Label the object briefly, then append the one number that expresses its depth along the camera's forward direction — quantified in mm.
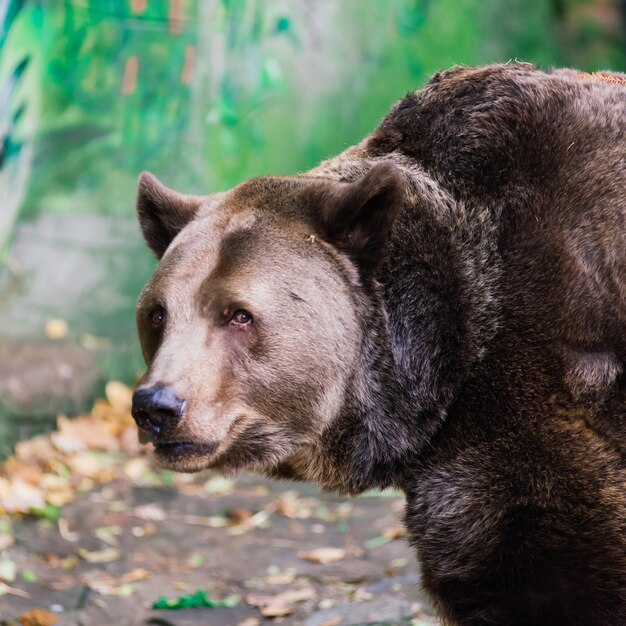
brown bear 7305
